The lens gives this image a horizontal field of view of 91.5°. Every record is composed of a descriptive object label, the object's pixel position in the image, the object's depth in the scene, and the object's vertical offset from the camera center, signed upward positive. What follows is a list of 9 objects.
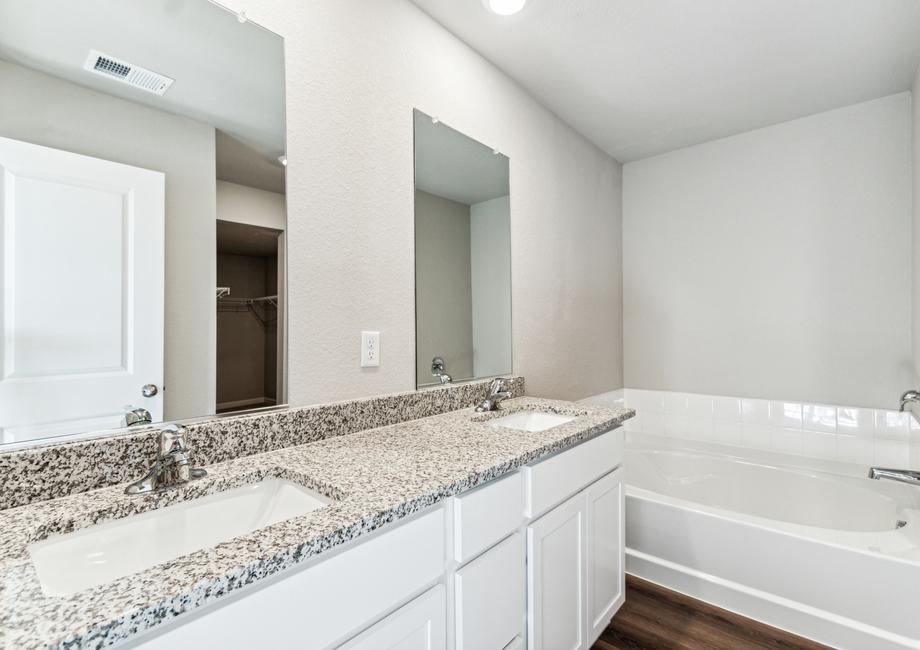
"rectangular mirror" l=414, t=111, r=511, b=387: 1.76 +0.31
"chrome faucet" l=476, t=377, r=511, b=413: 1.76 -0.28
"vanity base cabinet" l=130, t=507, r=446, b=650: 0.60 -0.43
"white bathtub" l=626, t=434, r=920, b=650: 1.60 -0.93
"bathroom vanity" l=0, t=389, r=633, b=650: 0.57 -0.38
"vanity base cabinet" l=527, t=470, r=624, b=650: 1.28 -0.79
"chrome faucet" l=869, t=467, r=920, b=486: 1.76 -0.60
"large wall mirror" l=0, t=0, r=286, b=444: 0.86 +0.26
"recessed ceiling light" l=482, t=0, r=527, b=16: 1.61 +1.16
